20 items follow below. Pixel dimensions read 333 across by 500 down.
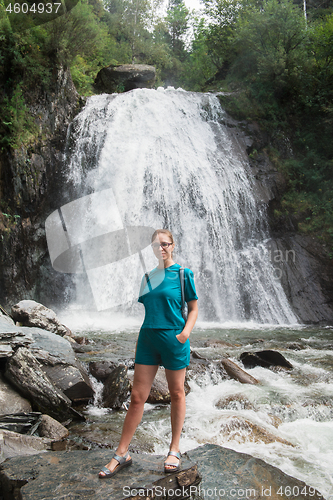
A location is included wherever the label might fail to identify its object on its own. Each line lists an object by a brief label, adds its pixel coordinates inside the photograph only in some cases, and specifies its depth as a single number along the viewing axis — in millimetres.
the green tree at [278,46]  15445
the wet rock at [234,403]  4547
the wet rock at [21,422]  3580
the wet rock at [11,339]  4258
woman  2367
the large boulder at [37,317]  7101
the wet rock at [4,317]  5433
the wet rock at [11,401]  3799
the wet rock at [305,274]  11617
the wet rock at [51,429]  3623
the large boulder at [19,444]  2966
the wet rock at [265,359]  6047
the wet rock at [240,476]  2385
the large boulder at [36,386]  4030
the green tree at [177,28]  35781
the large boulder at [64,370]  4555
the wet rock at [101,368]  5141
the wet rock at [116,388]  4598
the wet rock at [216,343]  7423
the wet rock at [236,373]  5410
